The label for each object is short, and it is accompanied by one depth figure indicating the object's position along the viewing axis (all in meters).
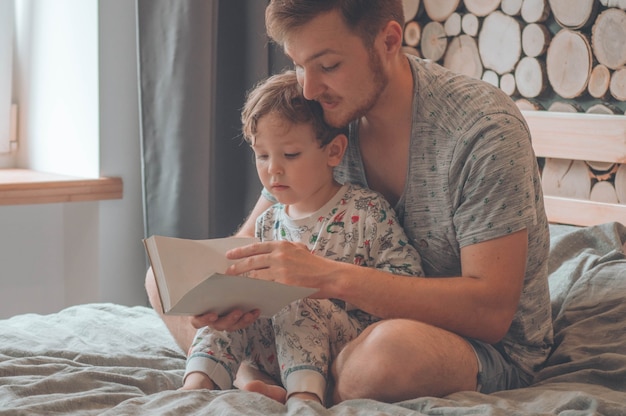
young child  1.64
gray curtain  2.73
